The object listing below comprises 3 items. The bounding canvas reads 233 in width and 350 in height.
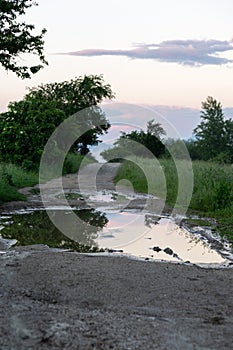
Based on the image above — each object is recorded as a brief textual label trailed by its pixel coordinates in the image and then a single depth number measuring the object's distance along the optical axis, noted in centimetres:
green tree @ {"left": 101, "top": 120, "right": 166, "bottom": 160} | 4215
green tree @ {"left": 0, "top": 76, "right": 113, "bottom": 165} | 3148
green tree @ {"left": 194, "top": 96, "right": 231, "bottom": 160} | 7619
